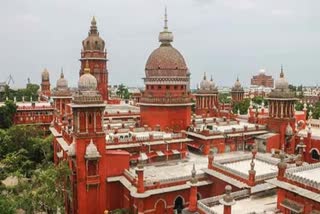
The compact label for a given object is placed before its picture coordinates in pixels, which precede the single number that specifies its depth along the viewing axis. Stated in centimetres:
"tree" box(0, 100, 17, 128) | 5338
